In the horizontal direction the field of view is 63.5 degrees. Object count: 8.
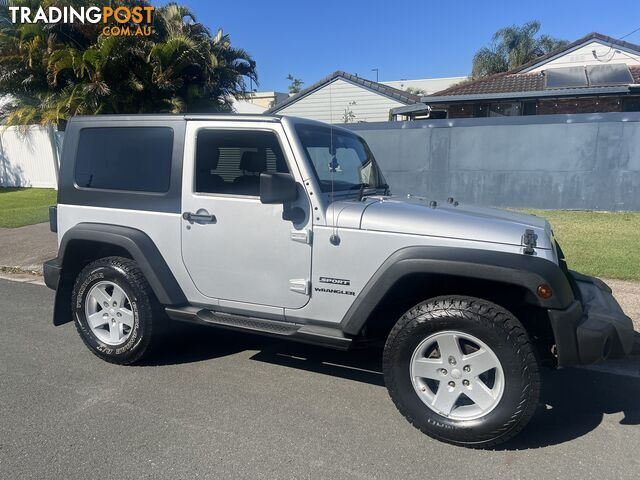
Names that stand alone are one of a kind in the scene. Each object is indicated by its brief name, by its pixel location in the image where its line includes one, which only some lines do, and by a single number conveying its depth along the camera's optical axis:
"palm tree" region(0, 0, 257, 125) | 11.28
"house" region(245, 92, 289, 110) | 38.19
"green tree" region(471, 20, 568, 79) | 41.84
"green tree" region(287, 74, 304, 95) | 41.55
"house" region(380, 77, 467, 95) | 41.01
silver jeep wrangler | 3.04
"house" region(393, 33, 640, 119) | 15.52
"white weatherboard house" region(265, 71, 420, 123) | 21.77
